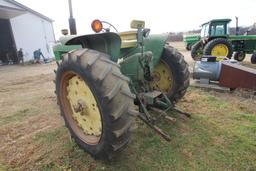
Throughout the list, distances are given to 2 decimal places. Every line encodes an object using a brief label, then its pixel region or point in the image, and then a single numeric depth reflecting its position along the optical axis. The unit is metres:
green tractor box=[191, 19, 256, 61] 8.09
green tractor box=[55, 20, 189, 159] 1.60
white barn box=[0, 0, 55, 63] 14.26
